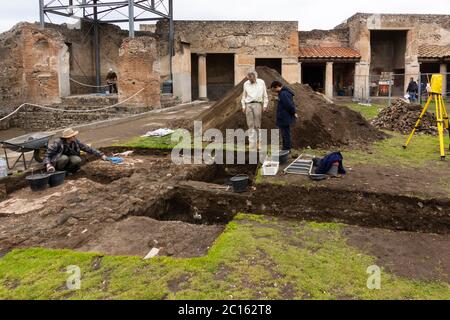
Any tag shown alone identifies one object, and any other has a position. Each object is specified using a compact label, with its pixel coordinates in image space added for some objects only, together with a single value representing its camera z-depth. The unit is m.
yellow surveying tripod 9.78
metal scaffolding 20.41
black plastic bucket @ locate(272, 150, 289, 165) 8.85
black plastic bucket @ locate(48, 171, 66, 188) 7.81
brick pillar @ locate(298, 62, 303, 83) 27.42
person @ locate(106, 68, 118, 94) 24.11
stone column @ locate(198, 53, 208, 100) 27.42
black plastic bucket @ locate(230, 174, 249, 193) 7.41
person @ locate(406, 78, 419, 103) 24.02
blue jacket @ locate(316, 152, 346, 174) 7.78
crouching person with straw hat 8.28
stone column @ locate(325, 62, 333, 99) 27.16
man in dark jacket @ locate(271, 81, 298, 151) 9.45
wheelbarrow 8.63
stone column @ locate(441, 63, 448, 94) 27.65
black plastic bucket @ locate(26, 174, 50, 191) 7.56
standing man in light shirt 9.95
